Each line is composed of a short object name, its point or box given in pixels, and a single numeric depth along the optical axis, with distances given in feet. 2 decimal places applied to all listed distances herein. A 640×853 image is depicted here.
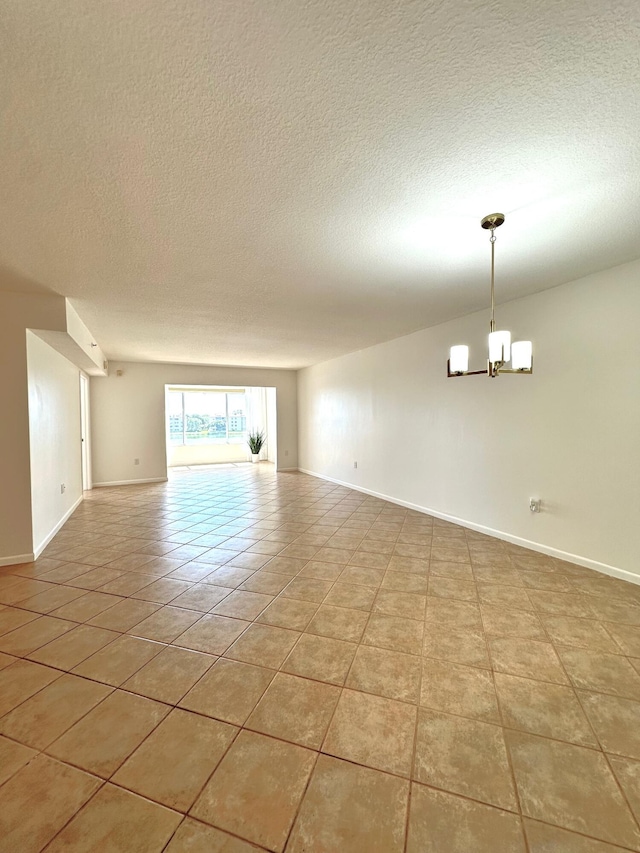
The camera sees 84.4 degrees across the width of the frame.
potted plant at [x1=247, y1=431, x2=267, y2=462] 33.19
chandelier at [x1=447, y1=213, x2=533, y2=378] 7.30
